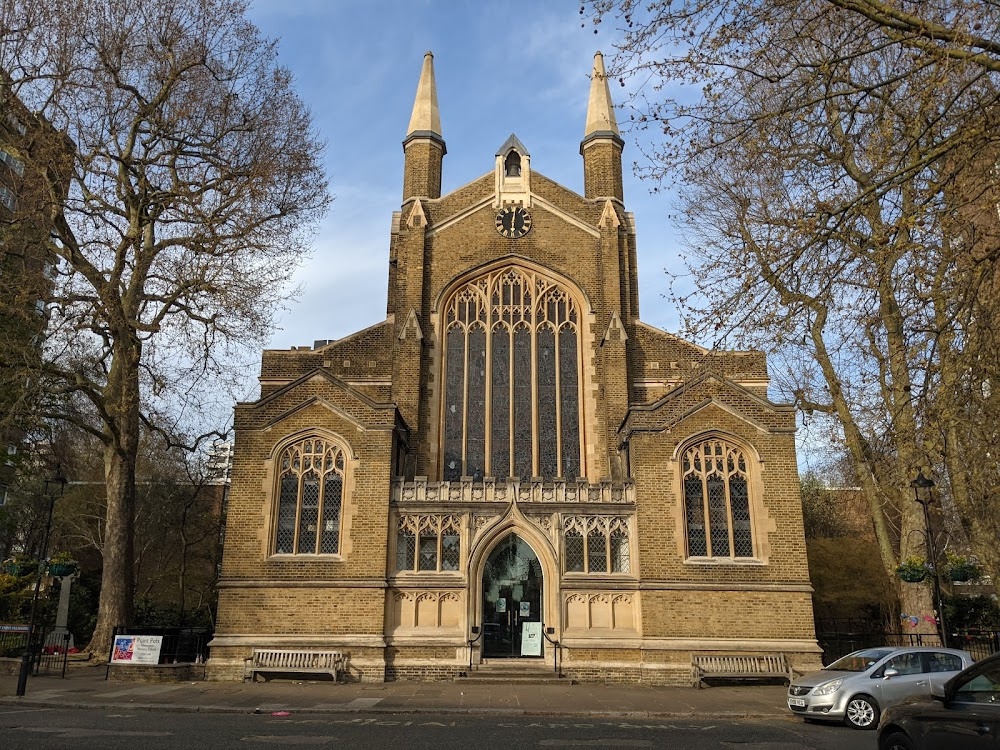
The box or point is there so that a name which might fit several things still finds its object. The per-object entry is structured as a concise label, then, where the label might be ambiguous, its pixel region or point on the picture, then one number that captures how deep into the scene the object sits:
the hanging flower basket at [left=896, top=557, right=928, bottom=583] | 16.31
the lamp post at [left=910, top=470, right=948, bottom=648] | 15.61
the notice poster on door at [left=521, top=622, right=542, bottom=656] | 18.08
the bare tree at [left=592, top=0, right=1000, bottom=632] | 7.93
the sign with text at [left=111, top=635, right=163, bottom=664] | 16.75
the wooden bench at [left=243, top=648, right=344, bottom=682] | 16.98
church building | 17.59
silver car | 12.04
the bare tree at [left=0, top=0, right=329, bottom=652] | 18.27
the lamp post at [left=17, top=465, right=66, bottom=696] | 14.25
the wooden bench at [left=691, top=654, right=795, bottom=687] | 16.88
